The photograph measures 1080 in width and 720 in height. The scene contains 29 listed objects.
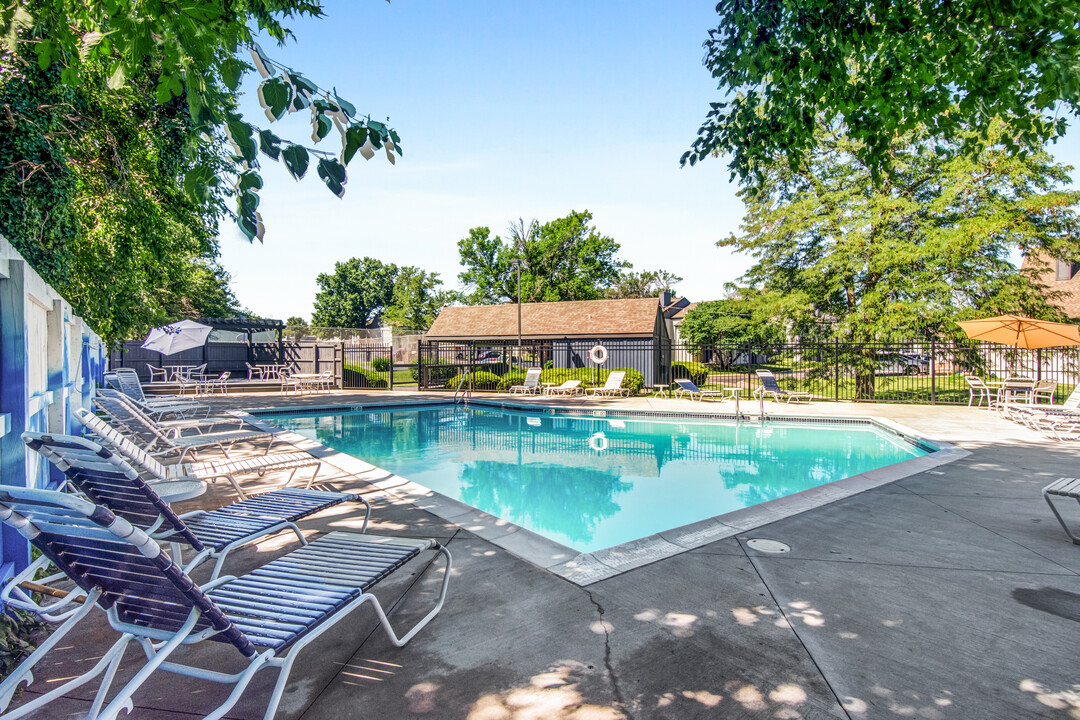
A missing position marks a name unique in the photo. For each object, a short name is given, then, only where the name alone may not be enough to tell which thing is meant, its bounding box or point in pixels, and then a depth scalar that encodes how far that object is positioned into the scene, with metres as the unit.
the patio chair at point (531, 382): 20.33
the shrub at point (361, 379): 22.70
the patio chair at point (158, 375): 23.62
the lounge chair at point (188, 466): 4.40
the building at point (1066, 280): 23.80
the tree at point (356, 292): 71.00
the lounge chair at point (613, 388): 18.86
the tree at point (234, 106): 1.64
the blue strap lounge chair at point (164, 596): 1.62
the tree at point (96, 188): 6.10
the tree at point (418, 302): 62.19
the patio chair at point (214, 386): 19.09
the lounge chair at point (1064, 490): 3.86
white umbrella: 19.45
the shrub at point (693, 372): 23.59
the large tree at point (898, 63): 4.43
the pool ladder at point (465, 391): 18.62
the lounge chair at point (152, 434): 6.20
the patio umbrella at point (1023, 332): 12.16
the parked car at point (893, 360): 18.64
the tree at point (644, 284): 71.94
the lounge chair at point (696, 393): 16.70
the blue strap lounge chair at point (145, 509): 2.20
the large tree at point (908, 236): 17.12
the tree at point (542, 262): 46.00
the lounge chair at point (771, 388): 15.83
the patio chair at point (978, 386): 13.96
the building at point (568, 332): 24.38
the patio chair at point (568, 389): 19.64
